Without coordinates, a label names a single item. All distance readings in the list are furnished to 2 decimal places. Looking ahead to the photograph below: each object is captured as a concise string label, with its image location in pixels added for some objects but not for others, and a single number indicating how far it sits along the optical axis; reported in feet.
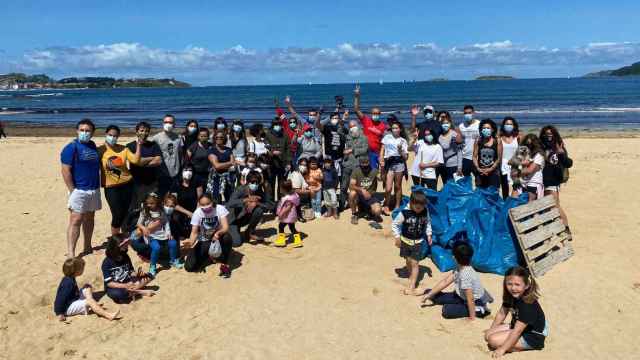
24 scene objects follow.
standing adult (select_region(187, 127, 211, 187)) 26.58
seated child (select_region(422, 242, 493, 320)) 18.21
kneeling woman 22.79
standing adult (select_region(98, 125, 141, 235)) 23.34
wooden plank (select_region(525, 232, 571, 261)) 22.13
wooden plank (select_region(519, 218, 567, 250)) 22.11
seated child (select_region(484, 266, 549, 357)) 15.46
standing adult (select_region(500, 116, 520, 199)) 26.71
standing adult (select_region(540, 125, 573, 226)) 25.48
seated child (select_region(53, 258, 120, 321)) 18.74
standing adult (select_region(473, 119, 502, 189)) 26.58
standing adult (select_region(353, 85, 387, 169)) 32.18
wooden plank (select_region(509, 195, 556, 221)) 22.24
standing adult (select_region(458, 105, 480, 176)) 30.12
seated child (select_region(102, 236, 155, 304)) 19.95
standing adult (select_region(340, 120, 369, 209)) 30.04
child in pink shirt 26.25
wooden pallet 22.11
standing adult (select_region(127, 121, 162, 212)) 24.38
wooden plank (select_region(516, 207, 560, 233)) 22.25
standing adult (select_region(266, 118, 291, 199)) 31.04
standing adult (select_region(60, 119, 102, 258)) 21.75
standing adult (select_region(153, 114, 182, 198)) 25.70
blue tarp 22.70
